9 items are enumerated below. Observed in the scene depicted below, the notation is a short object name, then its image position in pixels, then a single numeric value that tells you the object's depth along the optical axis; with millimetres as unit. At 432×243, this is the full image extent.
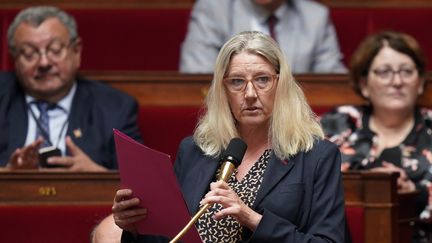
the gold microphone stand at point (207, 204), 11459
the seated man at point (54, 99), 12871
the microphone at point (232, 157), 11551
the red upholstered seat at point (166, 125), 13033
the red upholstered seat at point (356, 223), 12212
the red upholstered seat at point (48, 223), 12289
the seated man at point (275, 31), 13276
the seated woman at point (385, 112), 12793
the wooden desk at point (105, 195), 12219
